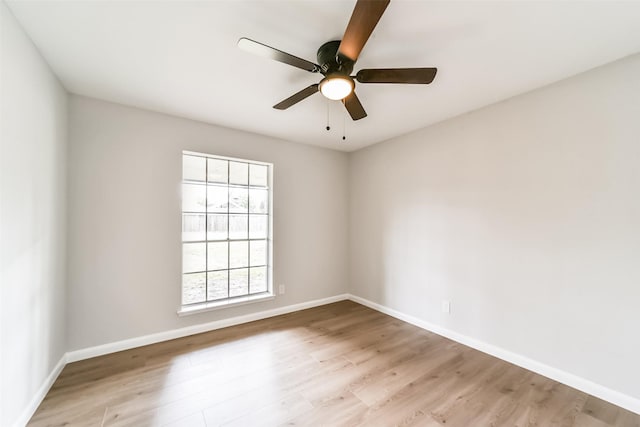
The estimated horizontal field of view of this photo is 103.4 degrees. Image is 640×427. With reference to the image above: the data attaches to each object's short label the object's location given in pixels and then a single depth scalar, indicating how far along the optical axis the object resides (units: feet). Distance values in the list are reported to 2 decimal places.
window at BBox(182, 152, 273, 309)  10.00
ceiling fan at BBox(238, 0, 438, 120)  4.48
